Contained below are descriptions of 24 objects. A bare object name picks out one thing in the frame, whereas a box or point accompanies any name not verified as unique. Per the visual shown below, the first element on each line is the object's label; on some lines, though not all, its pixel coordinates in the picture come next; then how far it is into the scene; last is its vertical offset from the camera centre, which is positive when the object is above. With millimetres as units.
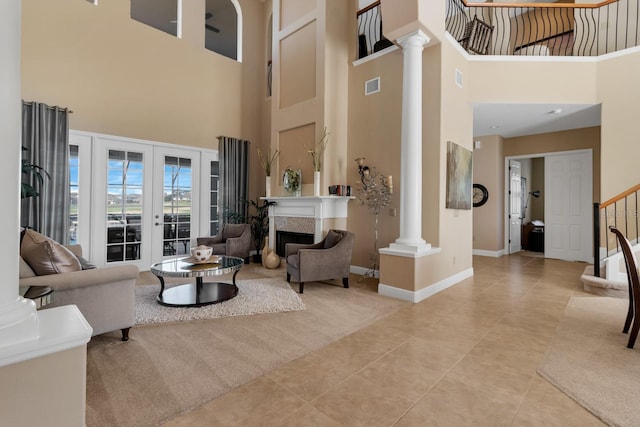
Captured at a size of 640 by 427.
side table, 1826 -485
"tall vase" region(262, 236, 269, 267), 6159 -736
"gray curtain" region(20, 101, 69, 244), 4551 +703
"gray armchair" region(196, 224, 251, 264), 6027 -529
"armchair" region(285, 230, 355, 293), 4426 -665
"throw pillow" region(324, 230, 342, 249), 4871 -373
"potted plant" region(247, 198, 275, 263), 7008 -247
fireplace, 5559 -65
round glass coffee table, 3588 -977
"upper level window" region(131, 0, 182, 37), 6461 +4033
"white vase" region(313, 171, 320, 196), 5504 +532
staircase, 4328 -446
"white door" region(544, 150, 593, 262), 6883 +230
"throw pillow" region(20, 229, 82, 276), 2523 -358
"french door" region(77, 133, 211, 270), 5316 +242
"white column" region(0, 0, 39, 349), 1223 +134
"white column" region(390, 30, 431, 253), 4316 +911
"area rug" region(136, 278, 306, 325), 3420 -1075
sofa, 2461 -550
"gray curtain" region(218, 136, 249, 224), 6789 +804
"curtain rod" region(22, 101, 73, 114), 4539 +1537
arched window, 7106 +4143
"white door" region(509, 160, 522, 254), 8070 +254
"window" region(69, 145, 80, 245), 5129 +362
